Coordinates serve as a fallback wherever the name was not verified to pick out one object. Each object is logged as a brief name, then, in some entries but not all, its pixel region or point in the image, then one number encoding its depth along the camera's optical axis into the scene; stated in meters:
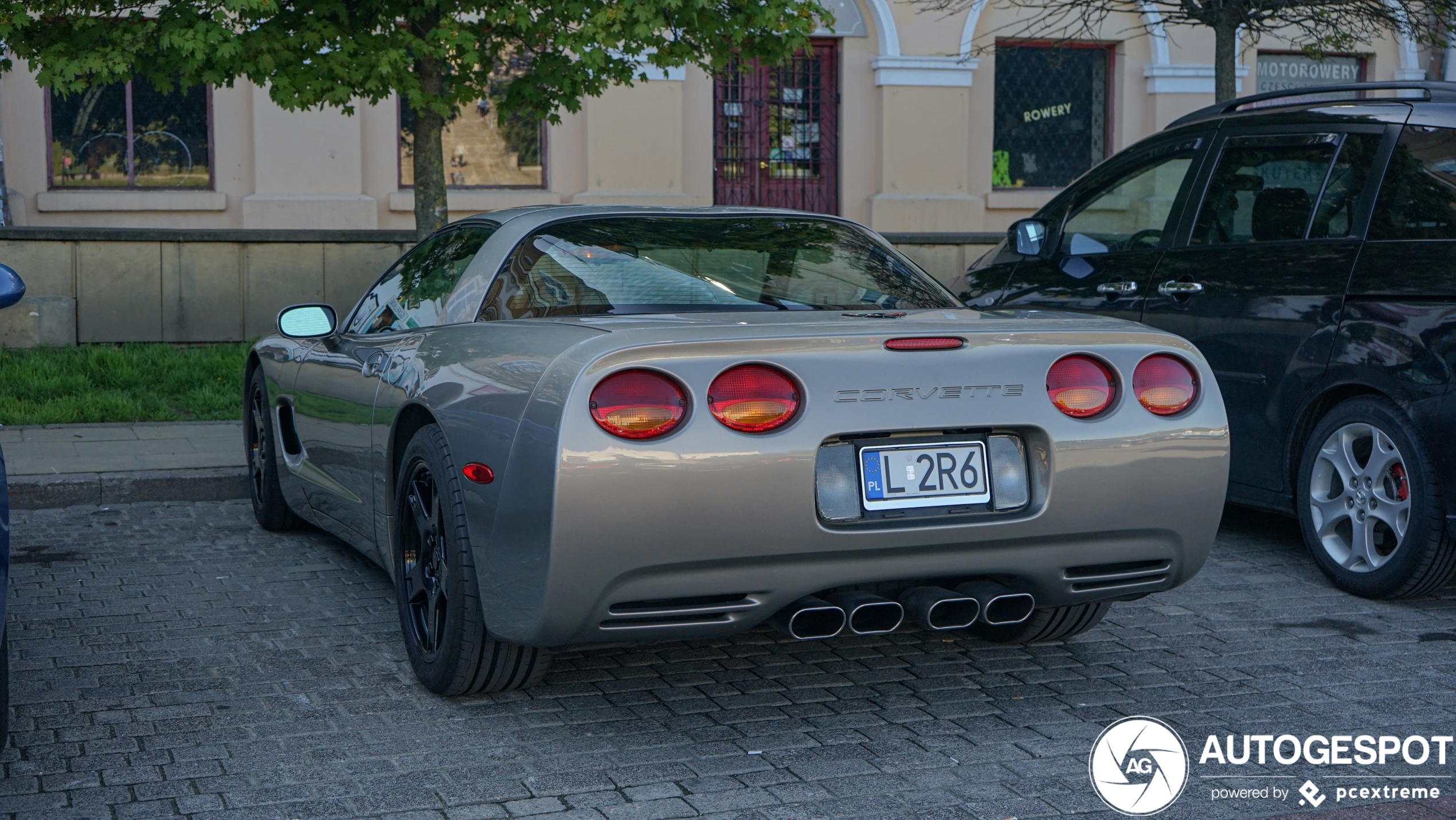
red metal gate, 17.02
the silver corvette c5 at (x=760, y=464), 3.54
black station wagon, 5.15
